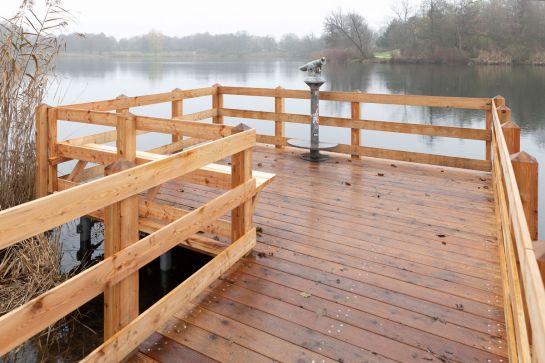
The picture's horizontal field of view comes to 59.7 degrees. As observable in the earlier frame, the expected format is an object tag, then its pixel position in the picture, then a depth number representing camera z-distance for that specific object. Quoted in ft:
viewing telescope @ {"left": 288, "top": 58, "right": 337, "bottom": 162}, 20.30
